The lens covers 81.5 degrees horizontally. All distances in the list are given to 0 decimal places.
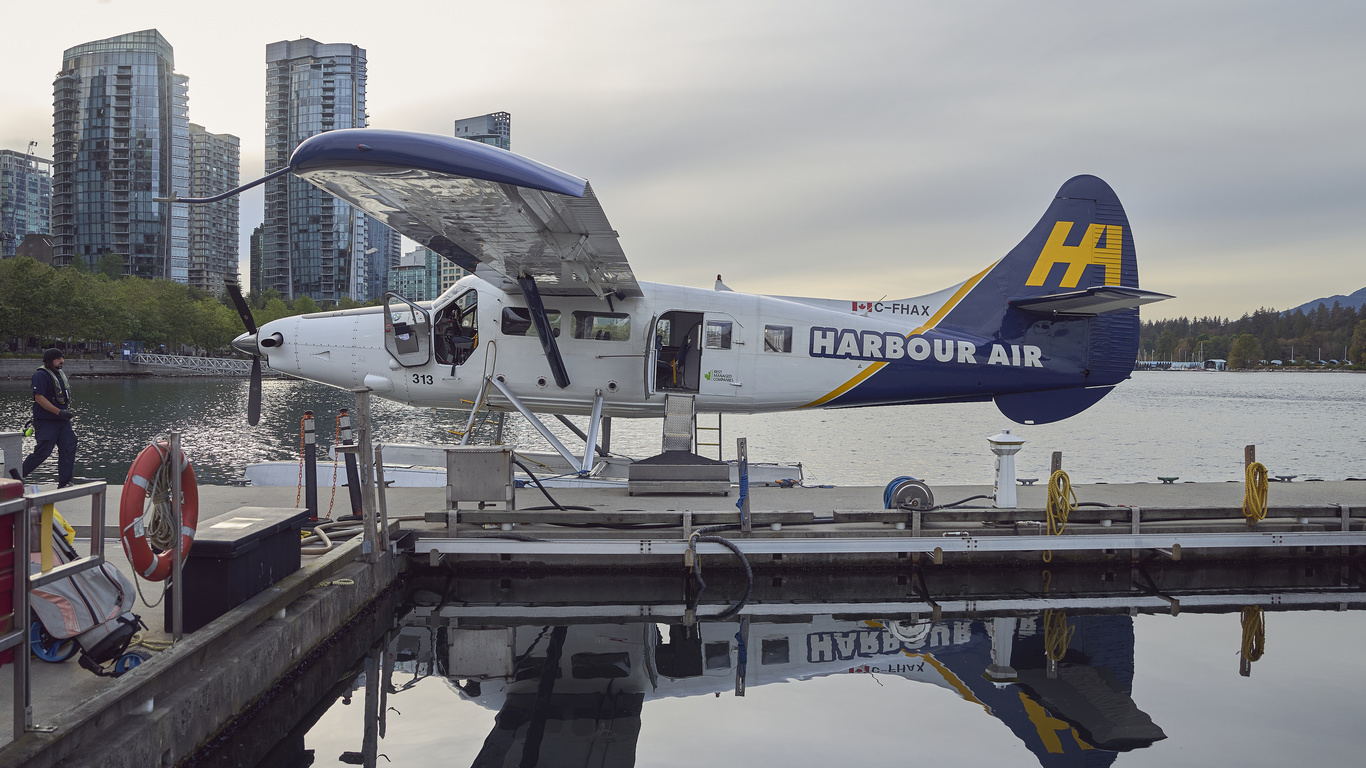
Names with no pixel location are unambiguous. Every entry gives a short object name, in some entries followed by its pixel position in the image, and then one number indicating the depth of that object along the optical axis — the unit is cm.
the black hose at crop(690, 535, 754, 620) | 702
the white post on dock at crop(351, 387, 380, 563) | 612
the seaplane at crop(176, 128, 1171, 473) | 1004
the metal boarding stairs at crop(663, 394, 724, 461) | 945
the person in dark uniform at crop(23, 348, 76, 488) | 835
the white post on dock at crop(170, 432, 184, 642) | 400
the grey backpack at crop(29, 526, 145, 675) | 371
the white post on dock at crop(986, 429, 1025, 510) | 776
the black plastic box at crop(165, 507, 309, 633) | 451
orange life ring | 392
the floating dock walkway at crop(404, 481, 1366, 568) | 709
